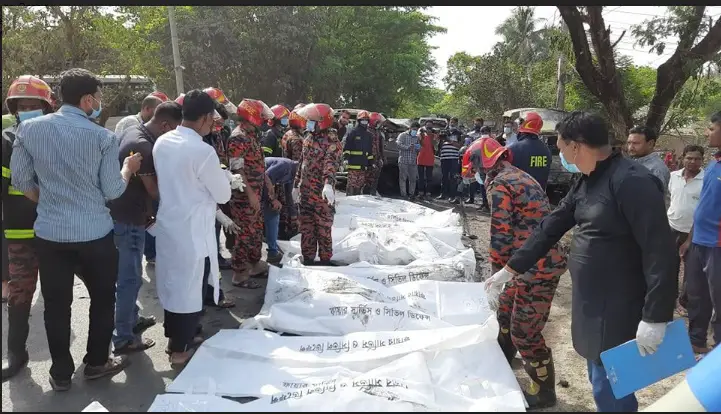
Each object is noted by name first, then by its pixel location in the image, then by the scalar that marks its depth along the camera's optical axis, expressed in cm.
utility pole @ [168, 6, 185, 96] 1471
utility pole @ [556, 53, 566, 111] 1617
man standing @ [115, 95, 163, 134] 427
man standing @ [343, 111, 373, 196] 862
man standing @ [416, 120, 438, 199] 1009
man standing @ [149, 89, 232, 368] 307
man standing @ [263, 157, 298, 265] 533
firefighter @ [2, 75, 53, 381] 301
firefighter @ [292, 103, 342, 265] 513
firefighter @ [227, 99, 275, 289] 448
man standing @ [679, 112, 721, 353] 340
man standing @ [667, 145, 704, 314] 407
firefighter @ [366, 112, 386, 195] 909
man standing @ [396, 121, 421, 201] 991
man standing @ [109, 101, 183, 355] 325
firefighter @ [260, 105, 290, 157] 618
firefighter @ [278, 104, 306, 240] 638
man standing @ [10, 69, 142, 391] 260
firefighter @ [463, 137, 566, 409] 289
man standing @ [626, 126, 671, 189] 403
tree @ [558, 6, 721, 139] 570
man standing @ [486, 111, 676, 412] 199
